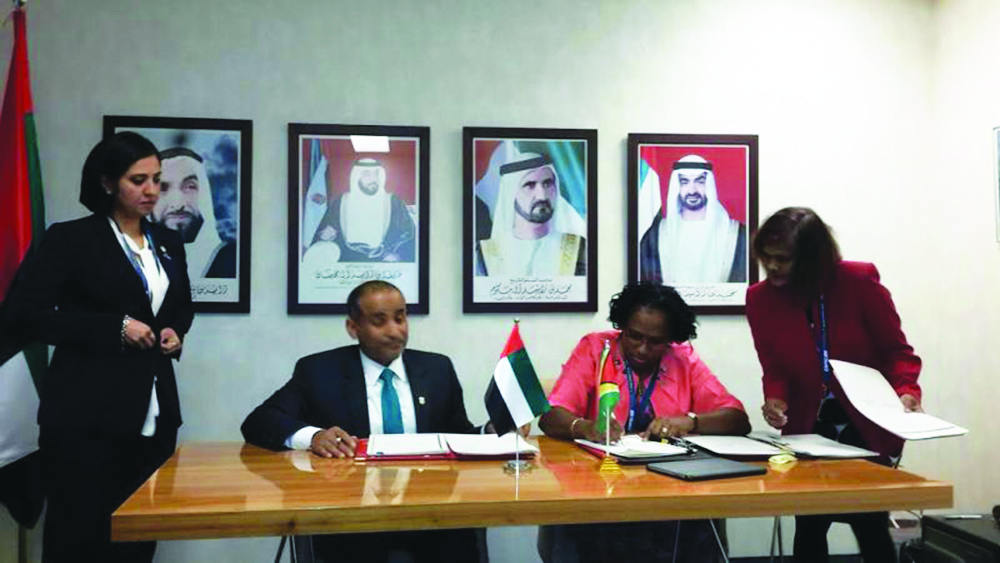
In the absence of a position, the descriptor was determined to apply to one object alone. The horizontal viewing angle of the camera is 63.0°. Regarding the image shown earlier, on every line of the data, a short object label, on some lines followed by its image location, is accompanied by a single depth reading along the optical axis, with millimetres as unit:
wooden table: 1535
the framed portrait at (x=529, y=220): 3502
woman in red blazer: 2439
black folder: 1836
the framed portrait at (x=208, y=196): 3350
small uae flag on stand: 1960
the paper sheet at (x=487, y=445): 2041
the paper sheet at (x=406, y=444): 2043
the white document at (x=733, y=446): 2092
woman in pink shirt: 2303
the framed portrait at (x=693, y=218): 3586
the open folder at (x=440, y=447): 2023
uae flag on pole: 2801
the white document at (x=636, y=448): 2061
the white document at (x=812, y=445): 2125
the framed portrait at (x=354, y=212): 3414
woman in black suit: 2379
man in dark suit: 2311
